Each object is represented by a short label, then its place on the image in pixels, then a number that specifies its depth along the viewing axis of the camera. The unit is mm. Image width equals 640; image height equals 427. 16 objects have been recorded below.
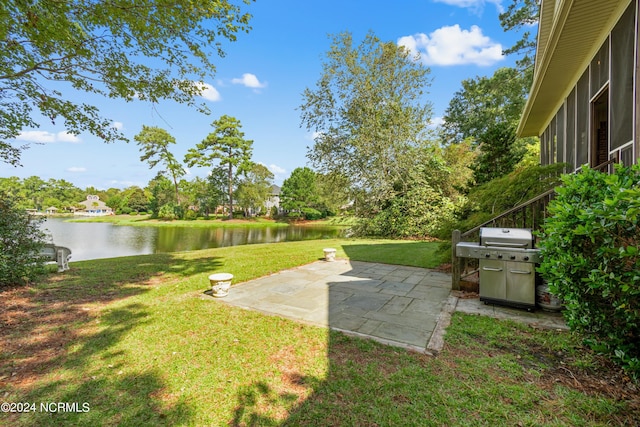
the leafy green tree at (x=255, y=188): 36000
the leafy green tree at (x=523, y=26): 14367
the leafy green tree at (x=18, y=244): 4848
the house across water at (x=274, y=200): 43931
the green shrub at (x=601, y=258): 1783
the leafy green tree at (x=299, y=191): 38566
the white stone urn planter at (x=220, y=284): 4414
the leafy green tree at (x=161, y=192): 35919
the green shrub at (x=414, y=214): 13758
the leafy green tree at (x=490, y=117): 11102
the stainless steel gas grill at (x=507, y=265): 3576
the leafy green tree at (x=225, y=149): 33281
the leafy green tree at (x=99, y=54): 4863
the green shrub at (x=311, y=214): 38594
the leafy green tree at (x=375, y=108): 14461
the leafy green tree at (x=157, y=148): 32969
